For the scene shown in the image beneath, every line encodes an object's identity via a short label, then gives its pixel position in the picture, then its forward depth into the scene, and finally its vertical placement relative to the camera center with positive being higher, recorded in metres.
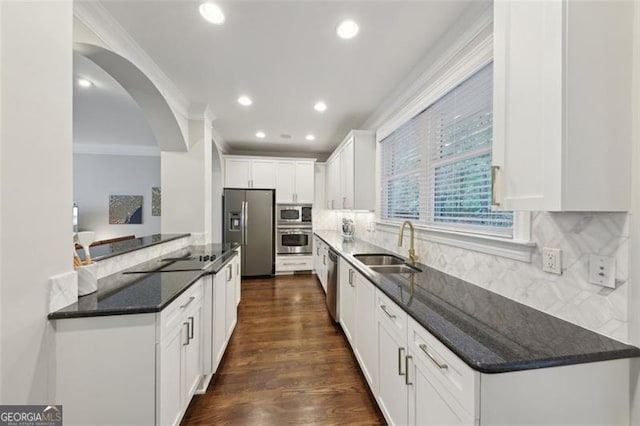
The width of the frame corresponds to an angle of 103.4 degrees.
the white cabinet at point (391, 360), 1.28 -0.83
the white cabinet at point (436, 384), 0.83 -0.65
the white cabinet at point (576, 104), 0.85 +0.38
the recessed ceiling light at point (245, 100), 2.98 +1.33
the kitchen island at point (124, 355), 1.13 -0.69
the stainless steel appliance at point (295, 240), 5.15 -0.60
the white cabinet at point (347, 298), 2.27 -0.86
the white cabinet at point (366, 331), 1.72 -0.89
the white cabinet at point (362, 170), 3.46 +0.56
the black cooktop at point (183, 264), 1.94 -0.46
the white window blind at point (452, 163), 1.55 +0.38
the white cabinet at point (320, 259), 3.84 -0.84
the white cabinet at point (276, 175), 5.02 +0.71
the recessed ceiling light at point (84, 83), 2.84 +1.45
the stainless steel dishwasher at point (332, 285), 2.88 -0.89
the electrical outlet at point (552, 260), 1.11 -0.21
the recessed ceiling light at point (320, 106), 3.12 +1.33
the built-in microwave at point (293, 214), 5.20 -0.07
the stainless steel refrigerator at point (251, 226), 4.82 -0.31
